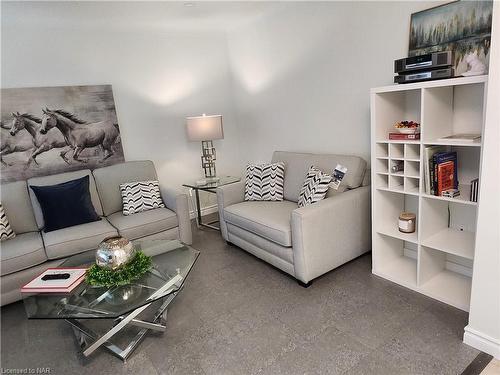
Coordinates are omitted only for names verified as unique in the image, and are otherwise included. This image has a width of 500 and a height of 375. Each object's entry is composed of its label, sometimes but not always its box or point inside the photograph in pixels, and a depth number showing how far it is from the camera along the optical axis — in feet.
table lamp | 12.17
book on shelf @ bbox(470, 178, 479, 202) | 6.32
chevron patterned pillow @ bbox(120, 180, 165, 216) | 10.86
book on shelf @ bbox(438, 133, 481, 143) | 6.21
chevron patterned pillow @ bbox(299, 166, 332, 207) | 8.82
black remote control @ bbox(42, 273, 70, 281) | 6.64
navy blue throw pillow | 9.50
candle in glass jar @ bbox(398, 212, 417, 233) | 7.74
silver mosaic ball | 6.39
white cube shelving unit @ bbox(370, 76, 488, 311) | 6.86
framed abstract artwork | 6.59
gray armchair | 7.88
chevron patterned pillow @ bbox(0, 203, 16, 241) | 9.09
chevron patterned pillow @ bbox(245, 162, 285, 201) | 10.70
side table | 12.25
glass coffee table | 5.88
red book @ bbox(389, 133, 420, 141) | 7.01
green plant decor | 6.25
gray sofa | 8.41
